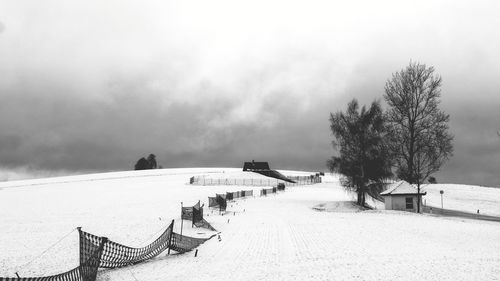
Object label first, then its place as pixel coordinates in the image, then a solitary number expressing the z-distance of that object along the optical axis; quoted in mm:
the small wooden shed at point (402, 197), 40969
